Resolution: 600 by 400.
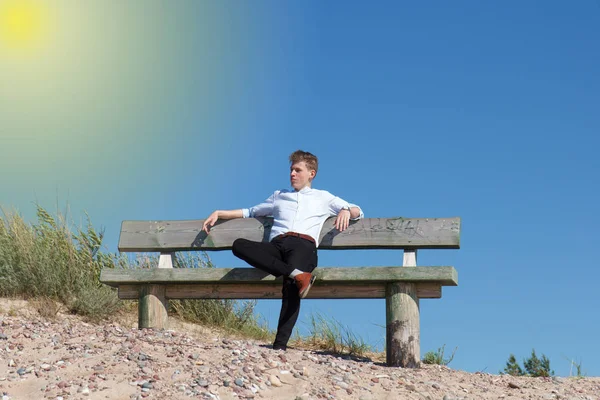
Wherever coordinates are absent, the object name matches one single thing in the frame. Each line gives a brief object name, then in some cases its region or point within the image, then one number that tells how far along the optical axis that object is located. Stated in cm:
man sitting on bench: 648
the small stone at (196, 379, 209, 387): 504
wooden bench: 664
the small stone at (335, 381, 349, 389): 533
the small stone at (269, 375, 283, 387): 521
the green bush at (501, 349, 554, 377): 981
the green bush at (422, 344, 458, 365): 813
